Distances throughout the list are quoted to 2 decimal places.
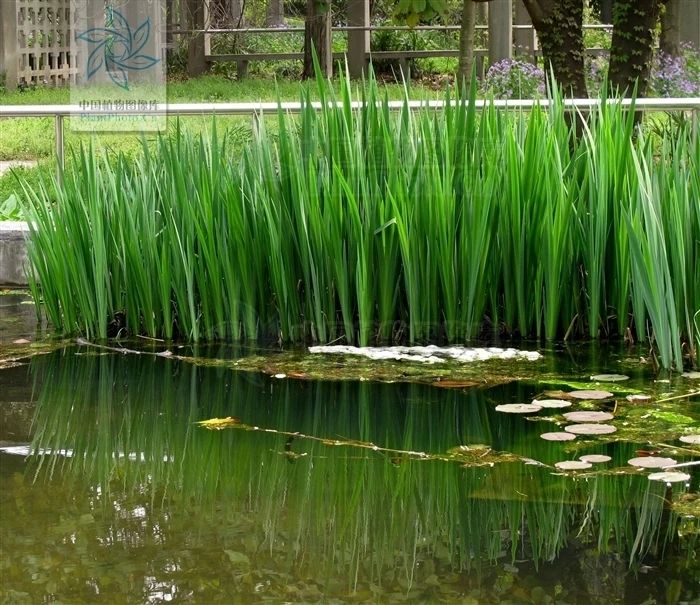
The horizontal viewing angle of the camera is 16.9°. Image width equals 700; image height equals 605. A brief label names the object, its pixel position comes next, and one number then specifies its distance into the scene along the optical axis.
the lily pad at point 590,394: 7.29
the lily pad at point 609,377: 7.72
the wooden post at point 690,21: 20.95
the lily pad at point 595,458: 6.09
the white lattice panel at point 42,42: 27.87
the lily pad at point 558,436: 6.45
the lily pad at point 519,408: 7.01
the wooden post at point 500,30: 19.05
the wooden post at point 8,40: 27.68
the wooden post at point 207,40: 19.26
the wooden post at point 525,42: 20.46
